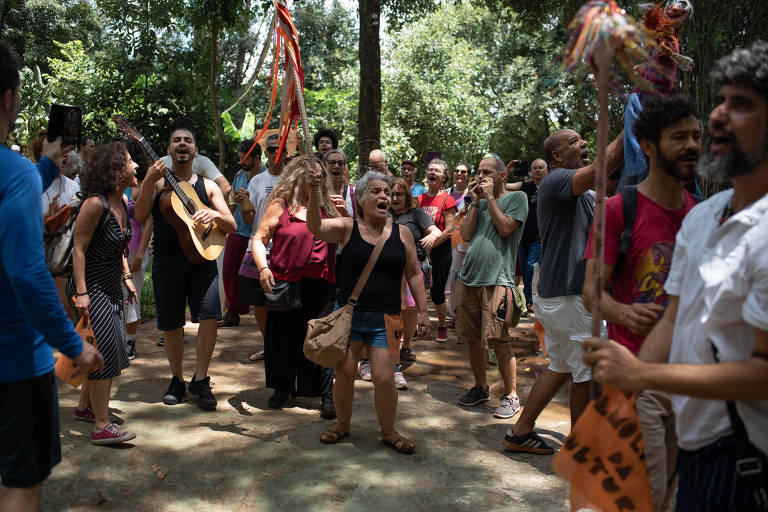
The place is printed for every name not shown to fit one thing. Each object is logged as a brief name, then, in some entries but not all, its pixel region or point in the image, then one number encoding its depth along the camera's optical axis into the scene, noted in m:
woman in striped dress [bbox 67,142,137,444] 4.43
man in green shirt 5.30
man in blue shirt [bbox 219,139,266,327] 7.44
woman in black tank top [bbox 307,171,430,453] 4.47
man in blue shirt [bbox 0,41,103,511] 2.31
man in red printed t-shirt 2.86
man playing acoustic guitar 5.31
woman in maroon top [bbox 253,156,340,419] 5.22
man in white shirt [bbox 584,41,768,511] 1.67
